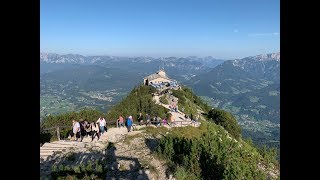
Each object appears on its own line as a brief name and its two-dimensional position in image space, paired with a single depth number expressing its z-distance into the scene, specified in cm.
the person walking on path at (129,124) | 1573
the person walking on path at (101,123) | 1435
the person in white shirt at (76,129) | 1345
